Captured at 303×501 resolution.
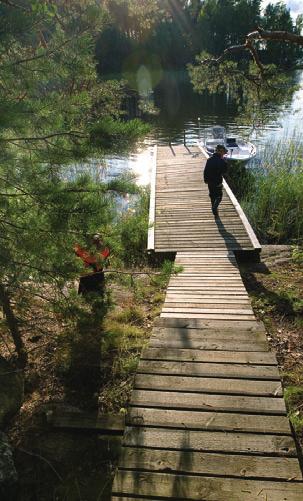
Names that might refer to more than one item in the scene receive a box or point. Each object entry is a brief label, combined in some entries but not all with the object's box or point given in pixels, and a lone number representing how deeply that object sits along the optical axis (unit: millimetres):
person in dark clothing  8688
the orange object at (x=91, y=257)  3855
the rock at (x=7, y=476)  2777
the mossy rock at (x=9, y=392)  3488
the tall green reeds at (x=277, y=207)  10438
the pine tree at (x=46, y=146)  2877
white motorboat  15951
